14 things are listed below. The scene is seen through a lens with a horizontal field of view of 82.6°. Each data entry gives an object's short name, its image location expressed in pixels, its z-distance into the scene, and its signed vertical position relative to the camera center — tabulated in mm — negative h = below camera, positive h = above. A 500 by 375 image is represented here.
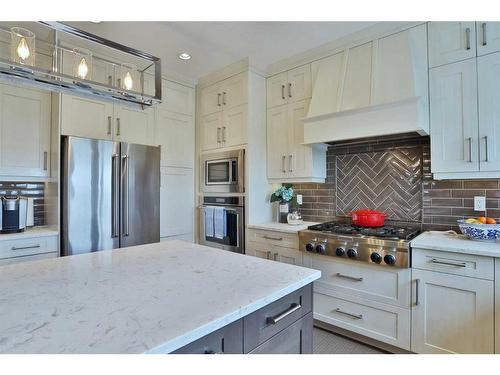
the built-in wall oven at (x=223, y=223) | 3127 -393
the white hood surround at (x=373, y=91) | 2191 +813
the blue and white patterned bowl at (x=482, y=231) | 1891 -297
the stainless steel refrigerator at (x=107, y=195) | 2418 -51
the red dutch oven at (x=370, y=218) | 2518 -271
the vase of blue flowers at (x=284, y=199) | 3143 -118
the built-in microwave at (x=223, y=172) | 3137 +194
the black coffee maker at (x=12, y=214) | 2340 -208
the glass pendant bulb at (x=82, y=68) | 1396 +597
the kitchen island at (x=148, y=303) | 700 -360
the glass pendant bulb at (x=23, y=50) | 1211 +597
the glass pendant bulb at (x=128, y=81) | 1562 +595
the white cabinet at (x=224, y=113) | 3139 +889
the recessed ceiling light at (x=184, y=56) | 2930 +1391
